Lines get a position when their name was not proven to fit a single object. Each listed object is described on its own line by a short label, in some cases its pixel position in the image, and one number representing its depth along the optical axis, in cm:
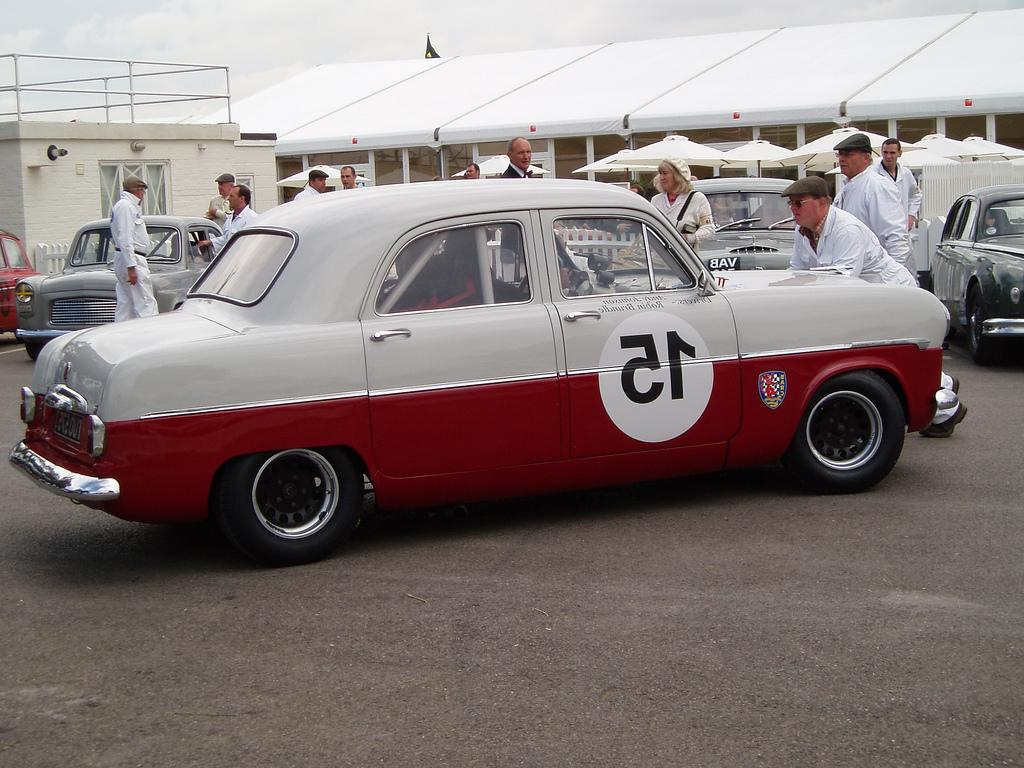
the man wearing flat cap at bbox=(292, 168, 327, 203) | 1302
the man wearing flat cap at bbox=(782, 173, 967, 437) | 775
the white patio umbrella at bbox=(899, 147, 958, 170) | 2256
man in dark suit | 999
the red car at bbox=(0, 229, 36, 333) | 1627
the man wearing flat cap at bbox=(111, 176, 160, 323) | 1273
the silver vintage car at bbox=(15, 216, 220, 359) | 1407
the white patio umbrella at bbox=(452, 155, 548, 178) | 2510
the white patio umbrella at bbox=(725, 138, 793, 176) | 2425
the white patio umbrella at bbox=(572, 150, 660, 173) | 2472
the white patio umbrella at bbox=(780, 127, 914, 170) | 2206
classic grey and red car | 557
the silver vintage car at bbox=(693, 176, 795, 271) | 1408
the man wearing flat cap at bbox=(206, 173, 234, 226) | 1634
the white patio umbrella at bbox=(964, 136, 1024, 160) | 2323
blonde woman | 1006
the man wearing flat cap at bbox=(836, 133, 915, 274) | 918
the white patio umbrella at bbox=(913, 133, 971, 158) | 2334
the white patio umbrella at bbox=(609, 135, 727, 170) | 2353
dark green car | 1156
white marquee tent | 2636
